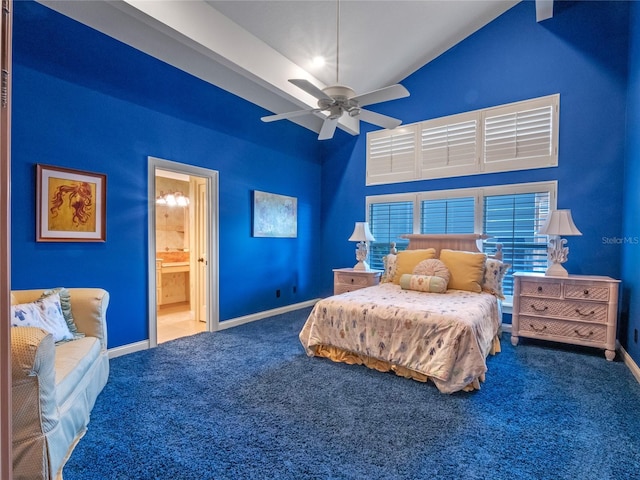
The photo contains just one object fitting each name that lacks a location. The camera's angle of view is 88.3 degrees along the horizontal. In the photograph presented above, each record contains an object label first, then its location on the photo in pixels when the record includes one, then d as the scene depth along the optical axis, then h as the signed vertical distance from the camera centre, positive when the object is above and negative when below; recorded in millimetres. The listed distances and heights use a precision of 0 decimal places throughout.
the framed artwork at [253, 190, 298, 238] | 4711 +253
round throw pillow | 3646 -395
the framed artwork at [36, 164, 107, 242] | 2744 +215
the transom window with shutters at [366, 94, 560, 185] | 3891 +1198
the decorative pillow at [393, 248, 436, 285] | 3982 -318
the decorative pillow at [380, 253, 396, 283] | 4277 -461
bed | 2475 -784
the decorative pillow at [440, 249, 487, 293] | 3598 -404
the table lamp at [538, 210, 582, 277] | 3385 +22
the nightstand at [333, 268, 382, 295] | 4527 -649
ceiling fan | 2541 +1077
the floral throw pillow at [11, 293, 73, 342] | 2037 -560
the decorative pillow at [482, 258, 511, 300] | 3648 -476
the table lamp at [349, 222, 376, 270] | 4734 -89
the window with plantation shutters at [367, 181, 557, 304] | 3943 +238
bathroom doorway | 3568 -307
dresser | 3141 -752
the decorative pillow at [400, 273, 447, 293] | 3502 -536
